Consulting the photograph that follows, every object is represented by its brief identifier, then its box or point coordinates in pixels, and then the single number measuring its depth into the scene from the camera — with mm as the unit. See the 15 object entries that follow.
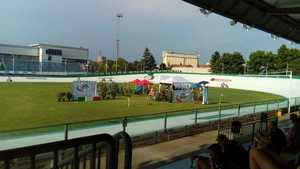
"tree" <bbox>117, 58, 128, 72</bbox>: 76194
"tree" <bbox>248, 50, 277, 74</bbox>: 60570
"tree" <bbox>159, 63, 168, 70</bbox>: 75030
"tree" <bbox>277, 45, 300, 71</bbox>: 57052
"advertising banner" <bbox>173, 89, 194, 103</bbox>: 23227
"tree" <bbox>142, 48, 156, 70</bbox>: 80844
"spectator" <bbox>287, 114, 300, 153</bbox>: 4395
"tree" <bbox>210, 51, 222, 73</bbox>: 70414
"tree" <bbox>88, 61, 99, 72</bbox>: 70204
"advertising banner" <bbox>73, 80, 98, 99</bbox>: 21719
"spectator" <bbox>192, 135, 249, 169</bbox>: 3445
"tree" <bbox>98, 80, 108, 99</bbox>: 23461
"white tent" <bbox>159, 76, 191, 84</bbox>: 25342
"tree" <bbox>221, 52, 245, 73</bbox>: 69073
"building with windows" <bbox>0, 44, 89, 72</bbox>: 75189
